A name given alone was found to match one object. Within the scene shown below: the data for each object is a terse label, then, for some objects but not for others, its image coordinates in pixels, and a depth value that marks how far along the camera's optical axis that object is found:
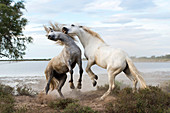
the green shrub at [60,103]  6.88
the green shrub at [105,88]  10.41
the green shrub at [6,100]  6.46
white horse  7.68
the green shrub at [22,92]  10.34
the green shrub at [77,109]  5.98
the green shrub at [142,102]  6.12
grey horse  8.05
